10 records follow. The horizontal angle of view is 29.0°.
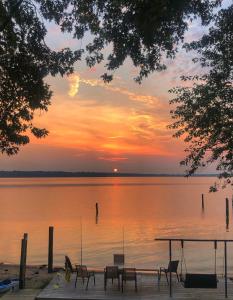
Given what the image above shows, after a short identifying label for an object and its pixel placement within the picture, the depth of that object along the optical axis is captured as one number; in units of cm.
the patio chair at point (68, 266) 1753
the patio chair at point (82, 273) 1585
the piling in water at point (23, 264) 1666
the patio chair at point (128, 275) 1526
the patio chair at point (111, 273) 1537
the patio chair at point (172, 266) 1528
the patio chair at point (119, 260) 1789
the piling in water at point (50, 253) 2227
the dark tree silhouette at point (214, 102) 1328
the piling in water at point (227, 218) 5638
